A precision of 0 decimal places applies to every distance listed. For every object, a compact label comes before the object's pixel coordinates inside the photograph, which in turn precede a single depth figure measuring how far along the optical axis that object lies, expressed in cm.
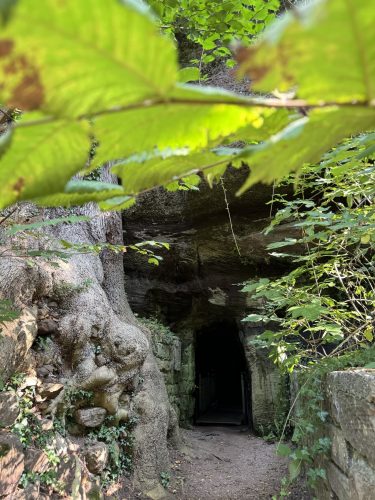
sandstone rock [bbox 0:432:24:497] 200
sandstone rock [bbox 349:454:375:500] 154
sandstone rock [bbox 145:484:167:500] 322
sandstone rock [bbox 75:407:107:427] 293
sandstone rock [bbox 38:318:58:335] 284
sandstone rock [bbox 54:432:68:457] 255
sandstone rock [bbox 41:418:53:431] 252
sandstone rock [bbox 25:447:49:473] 226
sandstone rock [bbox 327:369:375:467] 152
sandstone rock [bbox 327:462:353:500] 180
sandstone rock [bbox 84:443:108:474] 281
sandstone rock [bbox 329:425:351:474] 183
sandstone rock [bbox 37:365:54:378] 272
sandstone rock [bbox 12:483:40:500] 208
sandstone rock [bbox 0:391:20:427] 223
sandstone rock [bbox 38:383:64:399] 260
